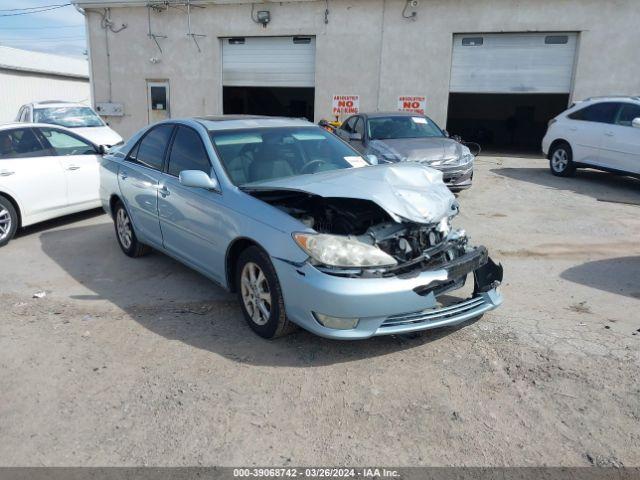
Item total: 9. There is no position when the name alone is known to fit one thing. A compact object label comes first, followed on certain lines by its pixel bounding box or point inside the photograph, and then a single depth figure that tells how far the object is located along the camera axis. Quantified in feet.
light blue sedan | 11.44
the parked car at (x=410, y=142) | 28.94
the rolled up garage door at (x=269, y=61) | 56.94
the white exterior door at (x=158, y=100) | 60.95
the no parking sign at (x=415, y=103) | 53.62
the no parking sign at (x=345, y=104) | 55.06
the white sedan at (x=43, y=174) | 22.56
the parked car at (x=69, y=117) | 39.50
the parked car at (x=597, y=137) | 32.24
